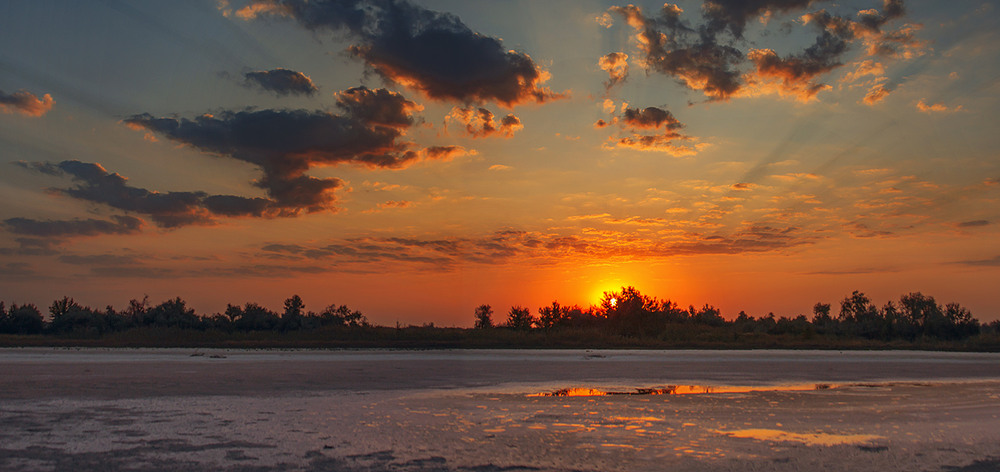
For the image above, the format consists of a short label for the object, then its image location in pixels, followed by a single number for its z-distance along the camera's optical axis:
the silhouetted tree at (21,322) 51.44
